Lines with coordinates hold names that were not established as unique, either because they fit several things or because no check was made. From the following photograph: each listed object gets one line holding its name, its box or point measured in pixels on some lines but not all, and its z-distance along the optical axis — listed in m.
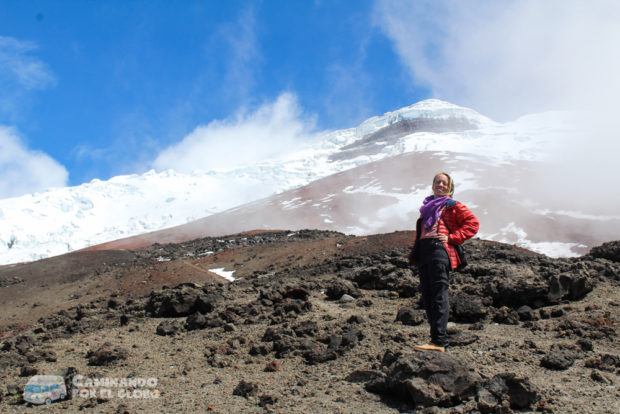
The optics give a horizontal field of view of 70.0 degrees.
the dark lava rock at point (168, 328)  7.42
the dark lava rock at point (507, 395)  3.68
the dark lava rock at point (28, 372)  5.67
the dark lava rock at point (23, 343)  7.11
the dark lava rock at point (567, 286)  7.26
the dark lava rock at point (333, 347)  5.34
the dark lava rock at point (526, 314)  6.48
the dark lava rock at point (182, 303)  8.69
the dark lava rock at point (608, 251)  10.80
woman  5.04
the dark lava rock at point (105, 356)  5.98
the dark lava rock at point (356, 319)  6.73
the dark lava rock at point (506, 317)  6.40
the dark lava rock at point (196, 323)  7.55
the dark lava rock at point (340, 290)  9.25
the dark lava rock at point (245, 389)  4.48
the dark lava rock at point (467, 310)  6.71
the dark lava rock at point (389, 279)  8.70
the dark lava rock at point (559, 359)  4.54
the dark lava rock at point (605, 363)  4.42
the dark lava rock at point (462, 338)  5.36
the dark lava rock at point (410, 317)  6.54
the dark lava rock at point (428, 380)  3.88
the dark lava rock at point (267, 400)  4.20
